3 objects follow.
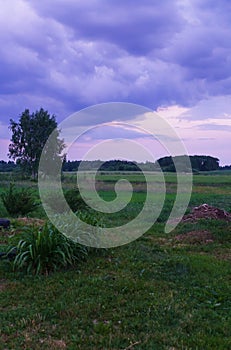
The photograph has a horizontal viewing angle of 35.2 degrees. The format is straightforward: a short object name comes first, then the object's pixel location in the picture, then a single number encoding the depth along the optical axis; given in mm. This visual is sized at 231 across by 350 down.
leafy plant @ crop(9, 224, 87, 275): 5293
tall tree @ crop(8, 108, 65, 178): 46844
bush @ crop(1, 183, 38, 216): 10406
